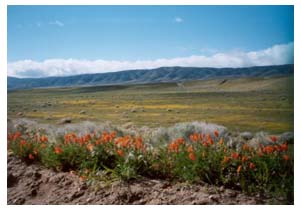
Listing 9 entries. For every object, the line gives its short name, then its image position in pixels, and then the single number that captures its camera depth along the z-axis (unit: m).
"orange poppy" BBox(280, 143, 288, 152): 4.10
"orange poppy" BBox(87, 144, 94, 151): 4.28
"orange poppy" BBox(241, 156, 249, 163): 3.92
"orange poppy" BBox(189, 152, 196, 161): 3.92
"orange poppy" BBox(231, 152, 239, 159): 3.95
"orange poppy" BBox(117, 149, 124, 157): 4.17
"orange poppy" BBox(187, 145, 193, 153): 4.02
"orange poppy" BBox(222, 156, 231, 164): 3.88
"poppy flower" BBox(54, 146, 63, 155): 4.30
